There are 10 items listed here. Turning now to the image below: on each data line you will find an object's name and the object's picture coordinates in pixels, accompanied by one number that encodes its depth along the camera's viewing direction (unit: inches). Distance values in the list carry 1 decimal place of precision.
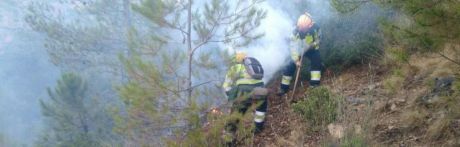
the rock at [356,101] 278.8
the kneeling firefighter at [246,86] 263.7
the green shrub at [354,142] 196.2
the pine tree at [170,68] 251.8
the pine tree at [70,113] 551.2
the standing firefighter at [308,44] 304.0
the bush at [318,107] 241.1
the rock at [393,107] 258.0
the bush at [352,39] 333.7
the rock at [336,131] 214.2
